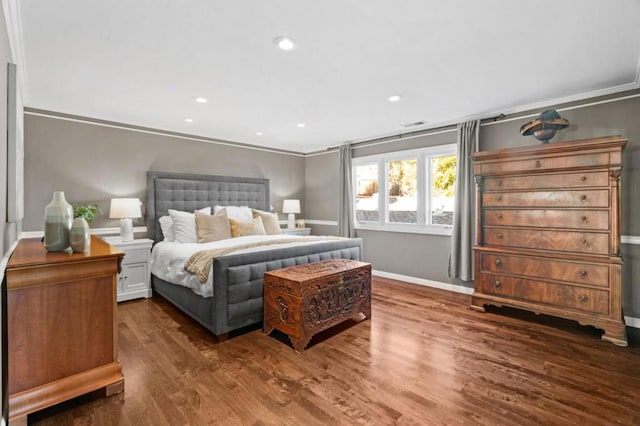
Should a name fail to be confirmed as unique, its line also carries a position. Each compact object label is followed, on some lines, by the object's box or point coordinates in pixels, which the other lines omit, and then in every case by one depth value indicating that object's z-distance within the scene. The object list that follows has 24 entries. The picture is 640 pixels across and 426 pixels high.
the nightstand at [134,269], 3.82
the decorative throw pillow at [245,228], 4.35
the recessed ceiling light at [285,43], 2.18
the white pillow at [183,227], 4.10
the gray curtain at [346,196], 5.50
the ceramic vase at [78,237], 2.01
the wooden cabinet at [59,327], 1.72
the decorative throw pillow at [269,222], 4.85
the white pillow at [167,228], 4.19
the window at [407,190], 4.49
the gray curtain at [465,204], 4.04
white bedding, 2.95
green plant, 3.62
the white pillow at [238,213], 4.74
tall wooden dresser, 2.82
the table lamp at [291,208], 5.86
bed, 2.77
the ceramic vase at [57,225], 2.00
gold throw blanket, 2.81
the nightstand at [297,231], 5.47
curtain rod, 3.96
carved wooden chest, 2.64
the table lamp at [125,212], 3.84
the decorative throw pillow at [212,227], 4.07
